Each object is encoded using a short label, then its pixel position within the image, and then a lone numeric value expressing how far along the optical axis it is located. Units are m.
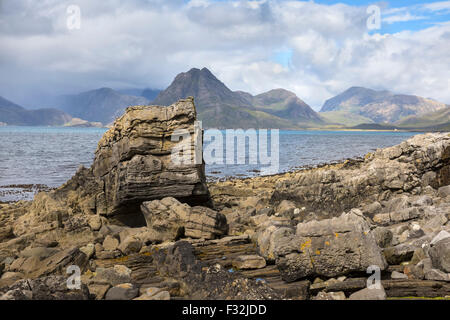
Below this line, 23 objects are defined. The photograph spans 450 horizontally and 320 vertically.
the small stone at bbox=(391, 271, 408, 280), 9.60
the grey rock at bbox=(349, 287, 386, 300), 8.29
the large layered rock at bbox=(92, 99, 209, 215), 17.03
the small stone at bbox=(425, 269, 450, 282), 8.95
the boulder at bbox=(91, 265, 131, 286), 10.28
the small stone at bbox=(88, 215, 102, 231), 16.82
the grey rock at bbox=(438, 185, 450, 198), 18.17
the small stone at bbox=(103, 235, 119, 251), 14.06
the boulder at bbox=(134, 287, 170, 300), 8.86
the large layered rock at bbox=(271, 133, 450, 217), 20.33
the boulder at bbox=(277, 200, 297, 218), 19.70
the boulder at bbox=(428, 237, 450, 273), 9.05
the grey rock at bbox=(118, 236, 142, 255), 13.49
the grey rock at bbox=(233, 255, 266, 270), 11.31
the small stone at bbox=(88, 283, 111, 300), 9.14
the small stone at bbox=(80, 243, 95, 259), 12.93
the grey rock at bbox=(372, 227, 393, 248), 11.79
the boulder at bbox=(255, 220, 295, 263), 11.49
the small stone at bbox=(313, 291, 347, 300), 8.56
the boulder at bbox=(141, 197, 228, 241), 14.45
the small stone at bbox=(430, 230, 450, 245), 9.98
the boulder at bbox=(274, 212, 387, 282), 9.56
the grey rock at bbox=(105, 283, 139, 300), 9.09
